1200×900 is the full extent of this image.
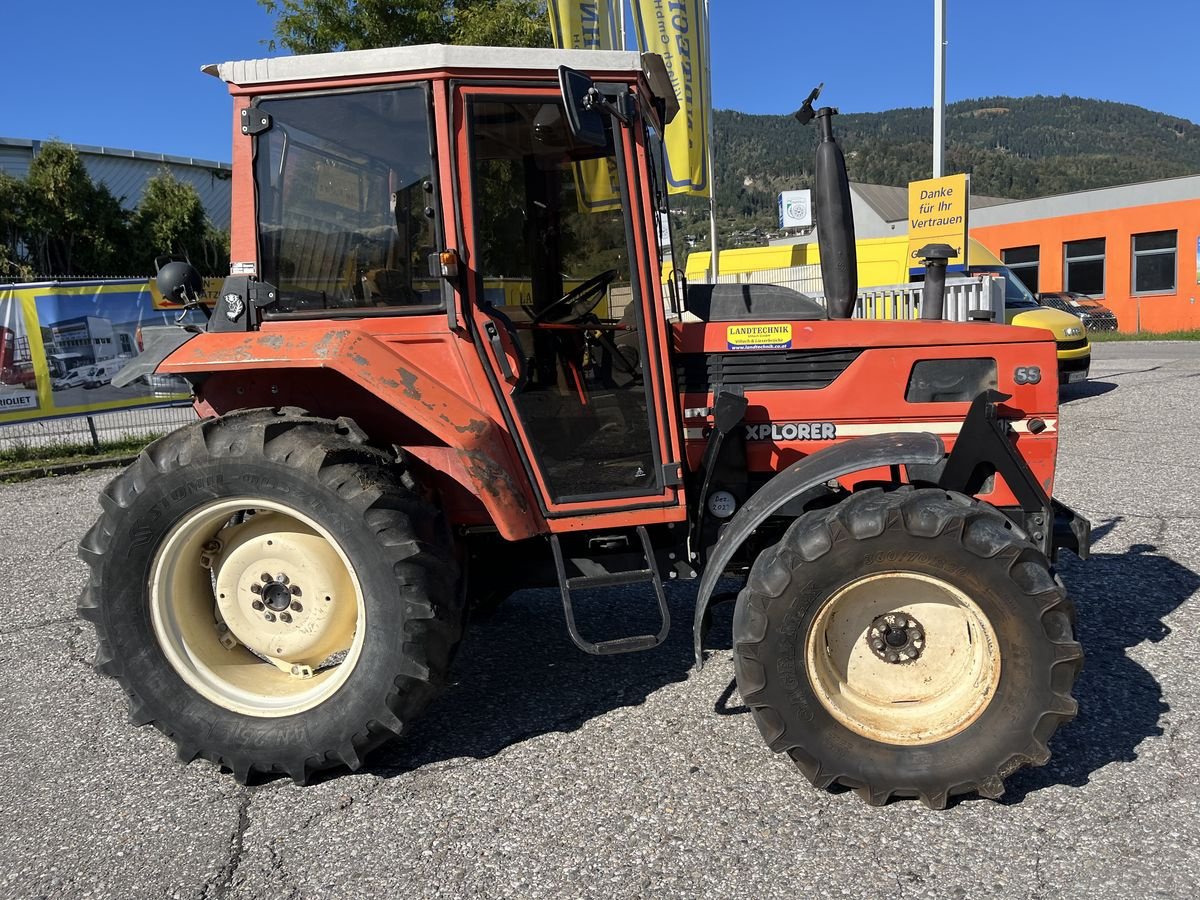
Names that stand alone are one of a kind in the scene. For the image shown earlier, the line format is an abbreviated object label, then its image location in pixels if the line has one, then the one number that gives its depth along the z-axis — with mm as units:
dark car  25239
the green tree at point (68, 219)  16828
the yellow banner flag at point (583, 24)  9125
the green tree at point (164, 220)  18375
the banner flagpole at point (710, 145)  10461
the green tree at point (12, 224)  16344
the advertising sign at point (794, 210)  20141
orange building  25125
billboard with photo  9773
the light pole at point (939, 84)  12305
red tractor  2717
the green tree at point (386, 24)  11312
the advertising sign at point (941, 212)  11346
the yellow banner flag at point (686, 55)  9859
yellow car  11344
